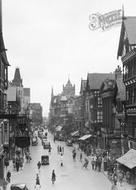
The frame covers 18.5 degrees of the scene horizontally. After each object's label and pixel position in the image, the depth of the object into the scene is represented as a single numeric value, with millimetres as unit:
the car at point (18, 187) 31578
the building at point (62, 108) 153138
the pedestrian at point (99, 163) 49256
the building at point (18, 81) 137375
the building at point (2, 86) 43934
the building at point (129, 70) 43656
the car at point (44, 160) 56312
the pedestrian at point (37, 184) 37219
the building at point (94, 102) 82875
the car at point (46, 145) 81331
